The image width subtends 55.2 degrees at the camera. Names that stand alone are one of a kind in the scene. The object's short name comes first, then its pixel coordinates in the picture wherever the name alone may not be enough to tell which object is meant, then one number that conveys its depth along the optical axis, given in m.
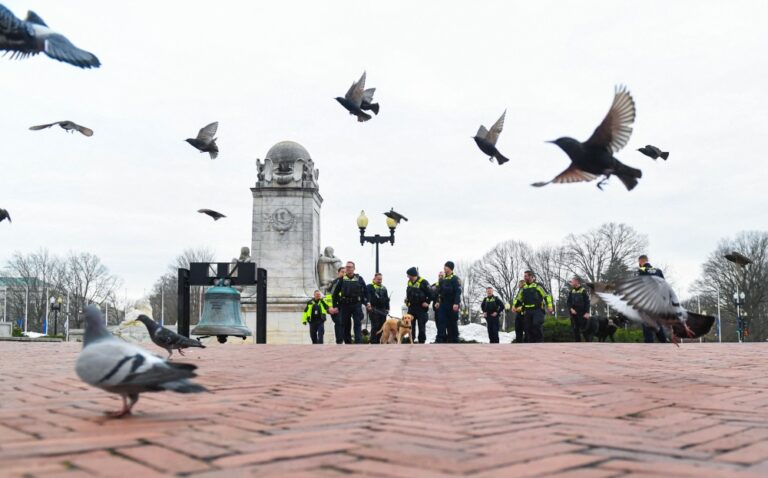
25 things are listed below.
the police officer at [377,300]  18.22
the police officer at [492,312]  18.69
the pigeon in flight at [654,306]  5.96
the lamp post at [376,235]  21.83
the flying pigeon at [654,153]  6.60
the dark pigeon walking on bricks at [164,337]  6.73
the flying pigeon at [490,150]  6.38
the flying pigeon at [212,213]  15.18
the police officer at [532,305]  17.18
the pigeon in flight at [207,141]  11.30
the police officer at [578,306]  18.03
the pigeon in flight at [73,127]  6.70
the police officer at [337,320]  17.24
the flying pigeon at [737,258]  11.07
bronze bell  13.52
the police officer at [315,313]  18.16
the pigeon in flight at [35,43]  3.51
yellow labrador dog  17.98
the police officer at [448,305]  17.22
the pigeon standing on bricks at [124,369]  3.18
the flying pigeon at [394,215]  20.24
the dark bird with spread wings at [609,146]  4.83
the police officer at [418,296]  17.25
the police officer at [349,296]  16.95
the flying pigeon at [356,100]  10.05
